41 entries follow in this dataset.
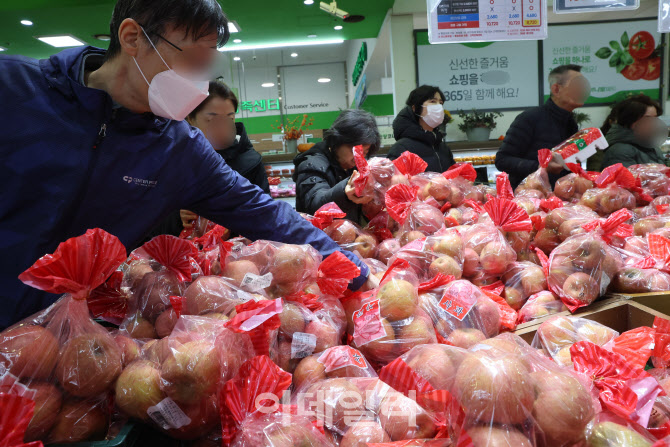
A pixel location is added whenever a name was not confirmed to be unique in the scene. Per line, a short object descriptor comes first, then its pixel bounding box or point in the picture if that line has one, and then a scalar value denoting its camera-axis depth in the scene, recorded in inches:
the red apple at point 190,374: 34.2
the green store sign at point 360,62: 357.0
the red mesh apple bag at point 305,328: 44.9
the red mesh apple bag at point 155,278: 44.8
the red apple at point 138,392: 34.2
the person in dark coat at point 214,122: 89.6
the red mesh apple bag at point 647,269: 64.8
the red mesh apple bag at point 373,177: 80.7
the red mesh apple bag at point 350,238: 75.0
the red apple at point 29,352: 32.1
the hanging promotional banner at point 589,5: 120.6
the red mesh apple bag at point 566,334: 49.7
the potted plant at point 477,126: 249.3
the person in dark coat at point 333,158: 95.9
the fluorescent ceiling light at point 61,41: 275.0
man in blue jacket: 45.4
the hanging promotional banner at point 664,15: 118.8
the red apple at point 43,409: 31.2
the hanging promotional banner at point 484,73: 254.8
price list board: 126.3
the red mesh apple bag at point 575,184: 97.4
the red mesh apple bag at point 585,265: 61.4
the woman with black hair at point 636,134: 131.0
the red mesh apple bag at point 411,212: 75.3
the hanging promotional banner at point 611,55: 258.4
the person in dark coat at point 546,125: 131.1
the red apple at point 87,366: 33.4
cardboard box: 57.0
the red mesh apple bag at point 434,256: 61.9
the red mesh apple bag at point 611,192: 87.3
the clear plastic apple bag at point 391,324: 46.8
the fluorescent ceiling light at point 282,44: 312.2
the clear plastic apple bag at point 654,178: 101.6
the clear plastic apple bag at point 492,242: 67.2
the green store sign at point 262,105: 486.7
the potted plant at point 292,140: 251.8
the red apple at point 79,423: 32.4
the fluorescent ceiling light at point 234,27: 257.0
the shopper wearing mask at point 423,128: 127.1
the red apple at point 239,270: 50.7
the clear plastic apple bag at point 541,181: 103.3
